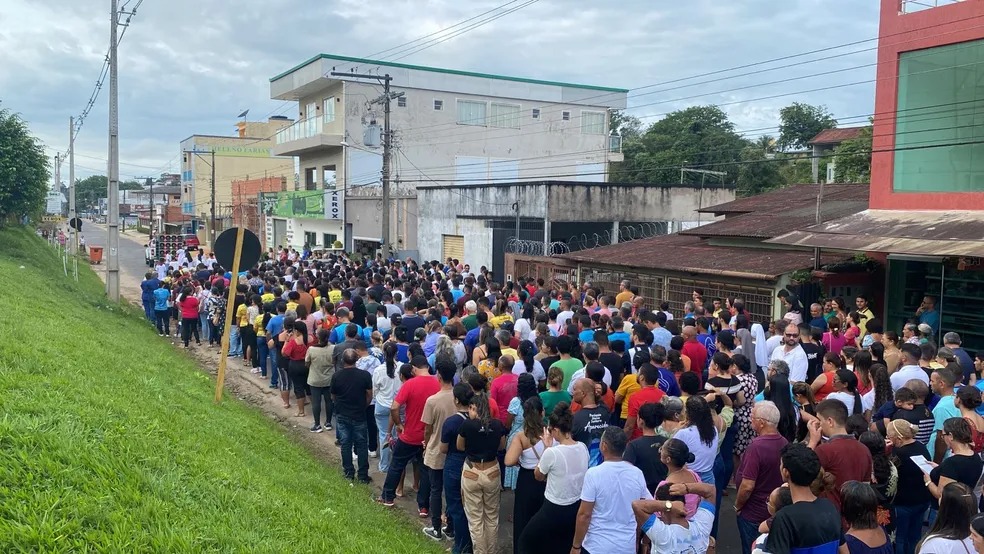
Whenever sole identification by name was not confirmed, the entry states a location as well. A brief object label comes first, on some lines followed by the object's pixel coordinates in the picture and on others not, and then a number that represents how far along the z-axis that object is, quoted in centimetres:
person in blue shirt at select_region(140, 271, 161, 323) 1844
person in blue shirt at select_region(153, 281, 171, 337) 1811
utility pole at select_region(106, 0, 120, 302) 2066
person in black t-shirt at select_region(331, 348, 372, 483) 821
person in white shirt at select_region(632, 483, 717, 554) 471
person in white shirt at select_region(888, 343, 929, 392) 730
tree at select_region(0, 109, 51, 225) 2498
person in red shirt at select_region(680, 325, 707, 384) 884
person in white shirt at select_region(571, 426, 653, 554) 499
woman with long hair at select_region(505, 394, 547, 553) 593
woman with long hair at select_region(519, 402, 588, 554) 545
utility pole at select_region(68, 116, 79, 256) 3965
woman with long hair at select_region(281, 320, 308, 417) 1080
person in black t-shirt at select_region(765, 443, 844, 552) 419
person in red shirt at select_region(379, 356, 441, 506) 740
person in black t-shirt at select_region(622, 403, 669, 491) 551
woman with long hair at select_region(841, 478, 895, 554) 431
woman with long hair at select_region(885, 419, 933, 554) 556
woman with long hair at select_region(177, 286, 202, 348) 1697
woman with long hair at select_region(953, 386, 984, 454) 580
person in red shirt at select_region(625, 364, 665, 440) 643
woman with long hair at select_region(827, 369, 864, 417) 660
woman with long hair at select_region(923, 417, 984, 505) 516
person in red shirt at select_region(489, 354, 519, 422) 720
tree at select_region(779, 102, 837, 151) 5522
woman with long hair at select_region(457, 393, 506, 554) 626
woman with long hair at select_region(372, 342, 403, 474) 812
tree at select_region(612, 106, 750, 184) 5169
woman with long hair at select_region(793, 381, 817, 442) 652
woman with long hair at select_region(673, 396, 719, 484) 559
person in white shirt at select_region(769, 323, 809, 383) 836
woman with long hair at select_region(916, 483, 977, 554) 413
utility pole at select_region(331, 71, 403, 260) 2609
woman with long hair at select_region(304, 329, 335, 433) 983
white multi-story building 3978
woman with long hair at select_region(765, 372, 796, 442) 664
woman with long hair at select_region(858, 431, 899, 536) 522
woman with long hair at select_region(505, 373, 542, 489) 686
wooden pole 927
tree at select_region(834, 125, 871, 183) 3612
